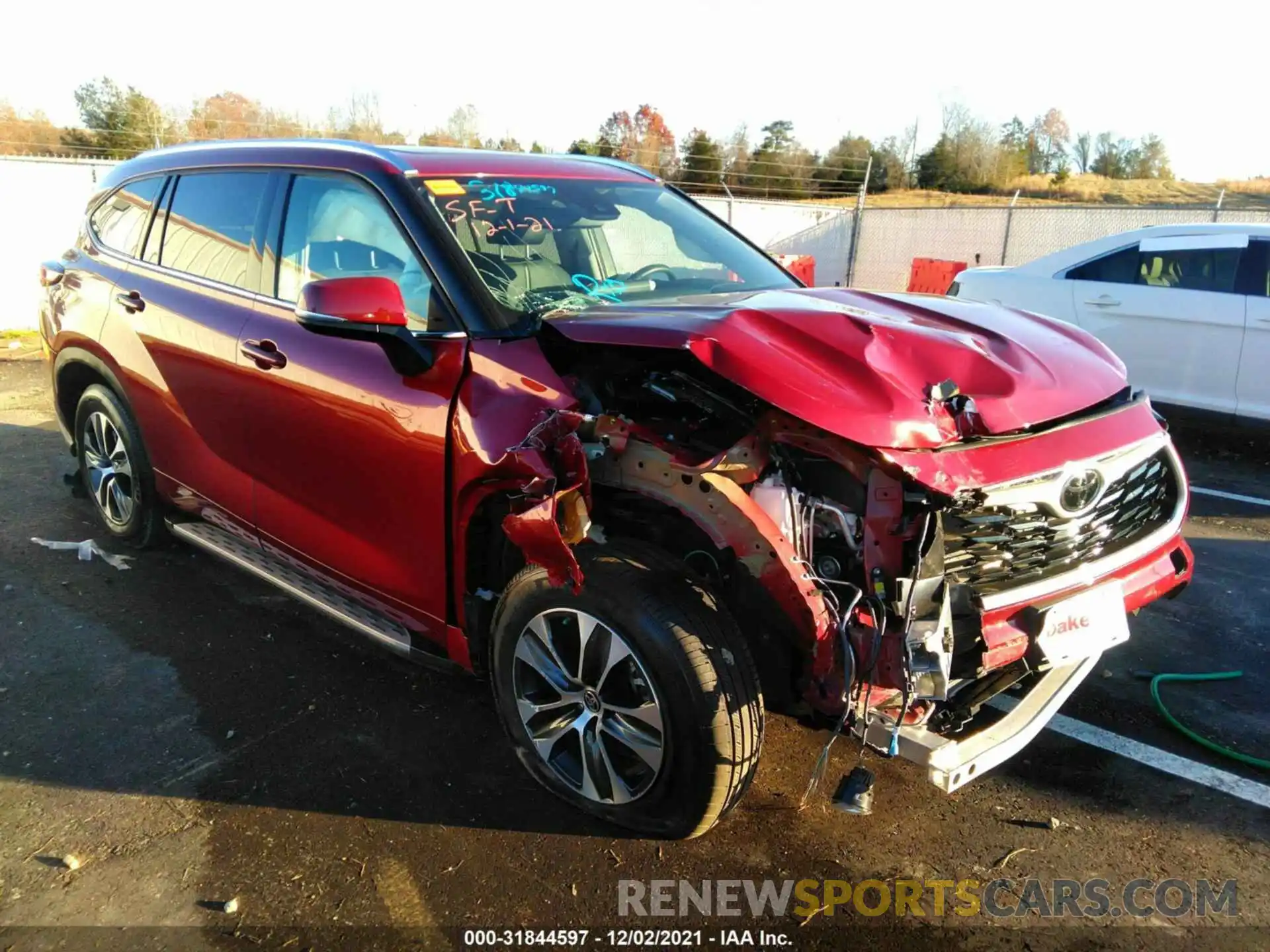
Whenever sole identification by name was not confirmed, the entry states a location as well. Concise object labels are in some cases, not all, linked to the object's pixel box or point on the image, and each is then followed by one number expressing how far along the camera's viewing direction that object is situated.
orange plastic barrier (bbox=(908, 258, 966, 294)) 13.62
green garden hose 3.08
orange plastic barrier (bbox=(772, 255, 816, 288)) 12.46
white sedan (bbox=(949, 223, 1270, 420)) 6.62
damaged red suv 2.35
